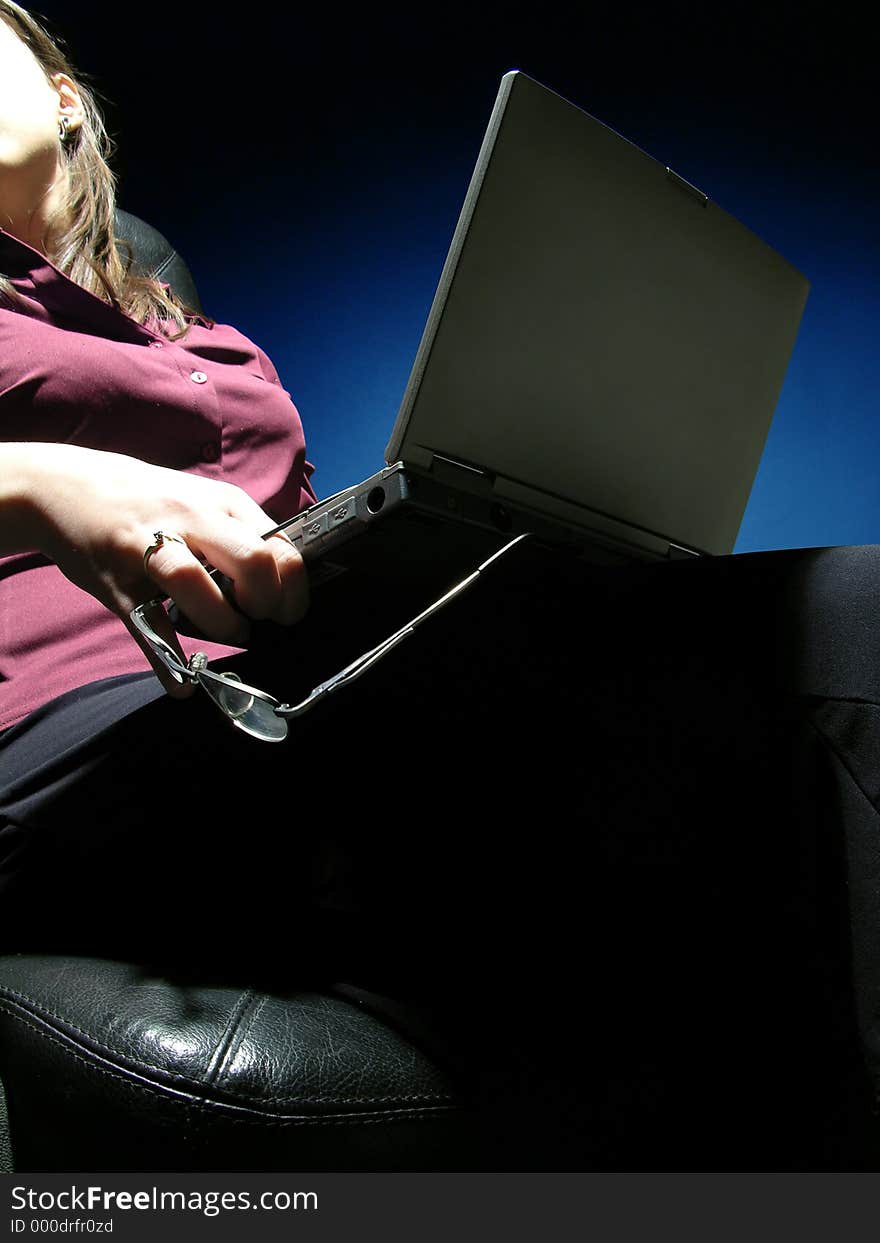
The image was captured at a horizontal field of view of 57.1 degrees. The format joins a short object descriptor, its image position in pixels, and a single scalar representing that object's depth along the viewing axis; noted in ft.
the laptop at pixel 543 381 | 1.36
